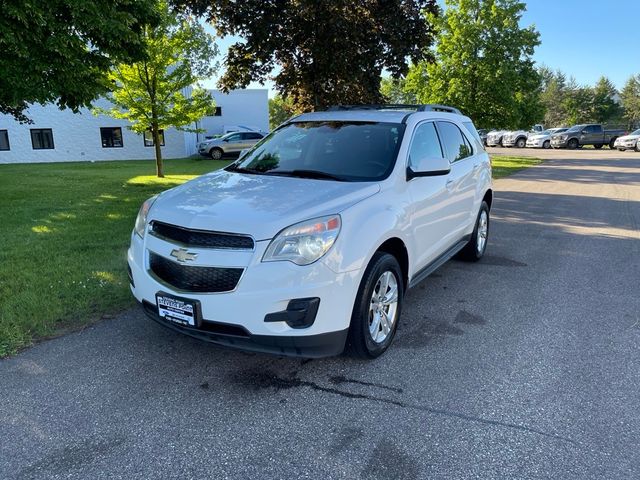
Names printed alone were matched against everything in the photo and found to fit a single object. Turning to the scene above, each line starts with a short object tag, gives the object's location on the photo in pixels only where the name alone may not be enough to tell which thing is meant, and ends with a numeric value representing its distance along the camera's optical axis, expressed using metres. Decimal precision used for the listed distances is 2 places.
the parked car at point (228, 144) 27.48
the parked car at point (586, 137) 38.12
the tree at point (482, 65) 21.88
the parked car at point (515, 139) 40.97
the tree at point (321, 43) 9.81
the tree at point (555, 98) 85.00
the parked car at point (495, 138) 42.59
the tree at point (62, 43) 7.13
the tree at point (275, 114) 74.69
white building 30.75
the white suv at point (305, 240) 3.09
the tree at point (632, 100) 72.75
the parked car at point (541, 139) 39.41
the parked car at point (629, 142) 33.88
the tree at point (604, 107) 69.38
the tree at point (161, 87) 16.66
